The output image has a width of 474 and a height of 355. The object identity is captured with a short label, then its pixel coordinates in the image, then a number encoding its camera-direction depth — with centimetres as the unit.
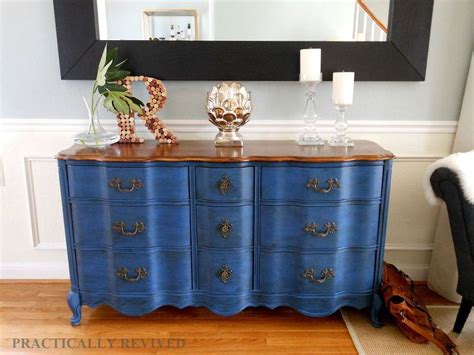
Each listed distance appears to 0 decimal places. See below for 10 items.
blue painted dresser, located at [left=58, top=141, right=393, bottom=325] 165
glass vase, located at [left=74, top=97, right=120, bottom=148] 178
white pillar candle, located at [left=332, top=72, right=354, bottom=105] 177
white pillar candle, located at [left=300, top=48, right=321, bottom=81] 181
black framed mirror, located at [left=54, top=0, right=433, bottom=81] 192
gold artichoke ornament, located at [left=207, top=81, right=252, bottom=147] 179
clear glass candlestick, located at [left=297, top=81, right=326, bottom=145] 188
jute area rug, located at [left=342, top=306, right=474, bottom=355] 170
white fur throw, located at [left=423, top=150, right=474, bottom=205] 158
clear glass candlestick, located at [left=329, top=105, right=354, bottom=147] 184
